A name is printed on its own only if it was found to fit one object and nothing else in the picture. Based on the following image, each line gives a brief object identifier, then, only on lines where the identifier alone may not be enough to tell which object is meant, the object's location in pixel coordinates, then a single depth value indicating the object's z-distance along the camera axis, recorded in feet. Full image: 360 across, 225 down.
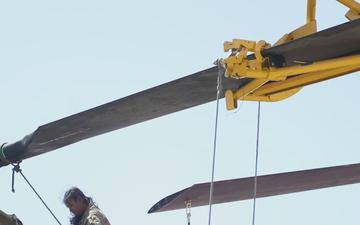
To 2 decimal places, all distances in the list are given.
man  64.69
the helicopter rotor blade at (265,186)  59.36
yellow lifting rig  49.26
